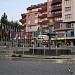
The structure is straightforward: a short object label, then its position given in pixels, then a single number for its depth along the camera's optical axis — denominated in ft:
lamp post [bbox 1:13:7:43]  272.05
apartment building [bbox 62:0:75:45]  181.37
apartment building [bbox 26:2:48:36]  221.33
